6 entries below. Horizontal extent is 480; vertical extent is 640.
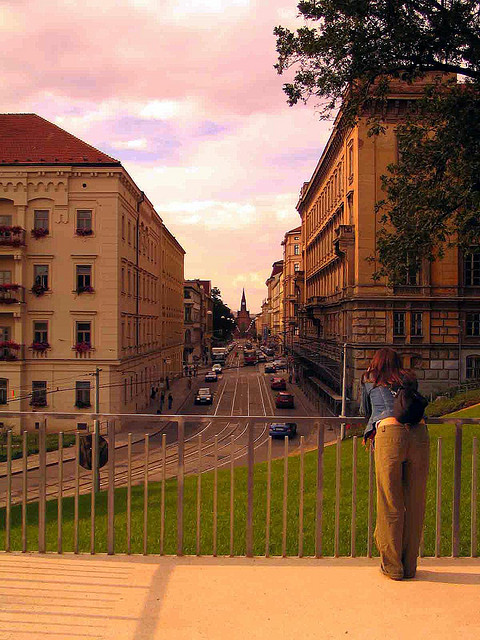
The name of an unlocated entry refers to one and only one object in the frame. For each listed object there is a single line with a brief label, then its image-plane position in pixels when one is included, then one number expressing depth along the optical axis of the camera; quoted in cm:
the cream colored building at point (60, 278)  3347
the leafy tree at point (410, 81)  1212
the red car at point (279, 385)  5859
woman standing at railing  452
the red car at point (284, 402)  4553
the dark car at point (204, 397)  4762
